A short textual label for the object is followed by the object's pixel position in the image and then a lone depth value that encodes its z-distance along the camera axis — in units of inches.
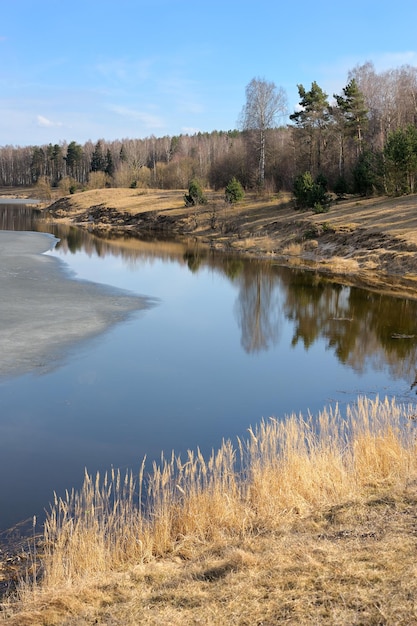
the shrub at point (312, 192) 1605.6
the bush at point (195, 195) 2130.9
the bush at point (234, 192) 1936.5
